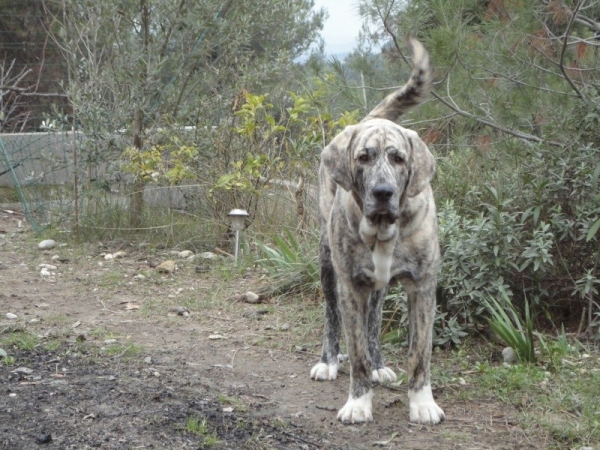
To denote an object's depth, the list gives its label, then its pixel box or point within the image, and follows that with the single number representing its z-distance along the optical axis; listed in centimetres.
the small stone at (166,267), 759
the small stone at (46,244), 860
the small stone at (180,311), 636
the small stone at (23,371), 447
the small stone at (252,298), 662
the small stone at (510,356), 491
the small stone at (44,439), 343
